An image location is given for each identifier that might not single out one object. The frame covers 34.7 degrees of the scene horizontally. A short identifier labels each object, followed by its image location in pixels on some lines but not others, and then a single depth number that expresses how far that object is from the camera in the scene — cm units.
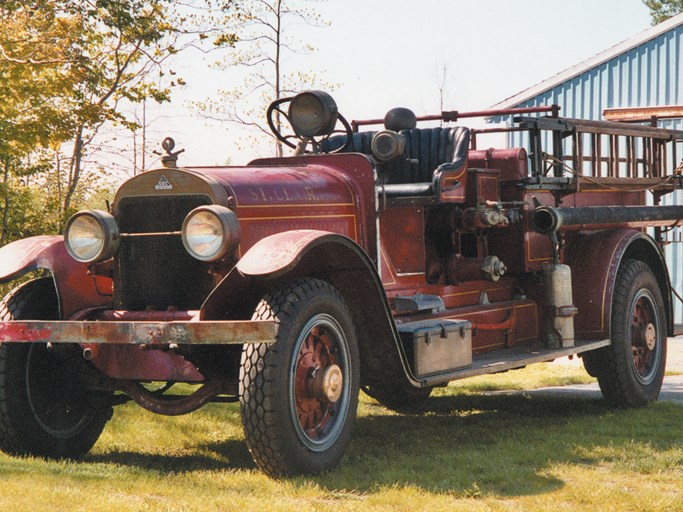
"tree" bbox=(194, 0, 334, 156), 2062
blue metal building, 1666
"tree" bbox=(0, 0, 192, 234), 1233
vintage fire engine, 534
